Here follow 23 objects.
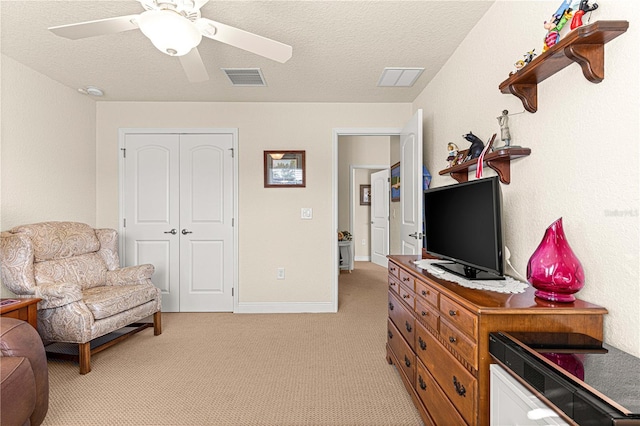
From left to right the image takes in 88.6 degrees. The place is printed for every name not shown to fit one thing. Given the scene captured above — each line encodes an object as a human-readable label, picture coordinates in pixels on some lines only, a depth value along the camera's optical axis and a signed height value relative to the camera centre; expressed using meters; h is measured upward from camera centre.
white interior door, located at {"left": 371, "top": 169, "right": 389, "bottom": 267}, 6.68 -0.02
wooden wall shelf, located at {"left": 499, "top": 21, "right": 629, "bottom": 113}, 1.10 +0.62
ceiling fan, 1.44 +0.91
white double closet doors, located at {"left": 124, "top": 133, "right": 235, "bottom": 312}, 3.81 +0.06
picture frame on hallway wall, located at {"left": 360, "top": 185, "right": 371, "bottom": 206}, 7.70 +0.49
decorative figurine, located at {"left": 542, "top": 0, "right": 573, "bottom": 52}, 1.31 +0.78
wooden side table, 2.02 -0.59
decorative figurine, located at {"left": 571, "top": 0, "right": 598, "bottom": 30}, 1.24 +0.77
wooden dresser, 1.16 -0.50
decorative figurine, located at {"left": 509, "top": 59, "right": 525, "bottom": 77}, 1.55 +0.72
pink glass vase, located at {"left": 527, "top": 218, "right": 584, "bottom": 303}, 1.20 -0.20
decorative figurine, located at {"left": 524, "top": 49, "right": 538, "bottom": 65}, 1.52 +0.74
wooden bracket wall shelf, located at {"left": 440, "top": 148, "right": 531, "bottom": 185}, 1.63 +0.31
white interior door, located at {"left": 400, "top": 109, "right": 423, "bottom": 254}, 2.80 +0.28
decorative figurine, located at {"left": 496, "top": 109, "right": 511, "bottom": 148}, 1.76 +0.48
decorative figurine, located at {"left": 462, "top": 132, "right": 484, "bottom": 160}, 2.01 +0.43
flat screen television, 1.47 -0.06
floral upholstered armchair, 2.37 -0.53
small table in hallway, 6.03 -0.74
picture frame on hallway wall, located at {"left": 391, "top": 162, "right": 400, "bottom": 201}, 5.69 +0.62
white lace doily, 1.45 -0.32
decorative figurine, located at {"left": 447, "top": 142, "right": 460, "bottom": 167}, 2.44 +0.47
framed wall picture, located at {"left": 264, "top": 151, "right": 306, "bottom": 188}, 3.81 +0.55
